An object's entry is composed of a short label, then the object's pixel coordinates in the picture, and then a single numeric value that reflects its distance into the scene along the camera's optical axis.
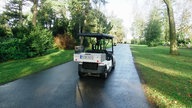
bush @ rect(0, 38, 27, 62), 10.57
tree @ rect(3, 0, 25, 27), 32.74
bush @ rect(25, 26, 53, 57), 11.86
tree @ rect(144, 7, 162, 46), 36.34
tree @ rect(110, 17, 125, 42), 66.60
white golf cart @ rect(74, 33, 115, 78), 5.98
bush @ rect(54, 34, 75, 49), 18.92
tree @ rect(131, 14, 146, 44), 53.38
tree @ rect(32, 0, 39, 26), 17.49
